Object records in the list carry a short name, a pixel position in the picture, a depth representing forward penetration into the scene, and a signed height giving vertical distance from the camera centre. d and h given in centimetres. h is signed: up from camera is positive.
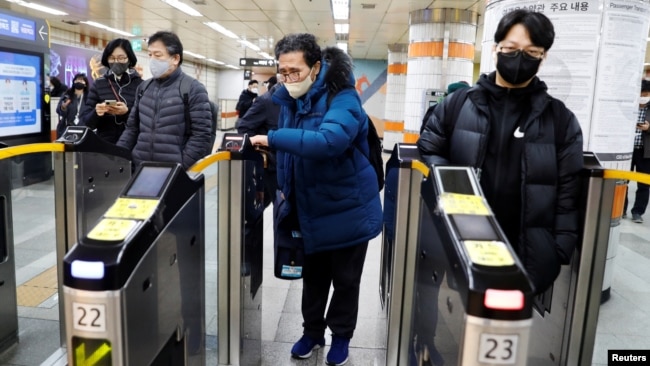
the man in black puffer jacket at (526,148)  167 -7
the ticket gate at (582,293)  188 -64
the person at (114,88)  326 +11
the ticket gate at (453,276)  104 -35
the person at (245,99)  599 +16
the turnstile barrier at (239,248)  207 -56
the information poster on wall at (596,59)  287 +38
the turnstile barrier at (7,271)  255 -84
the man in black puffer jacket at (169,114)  280 -2
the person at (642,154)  584 -25
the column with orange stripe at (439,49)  852 +118
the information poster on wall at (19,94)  559 +9
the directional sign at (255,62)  1370 +131
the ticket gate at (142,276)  116 -41
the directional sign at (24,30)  539 +77
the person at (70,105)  710 +0
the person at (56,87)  829 +27
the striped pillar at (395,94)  1395 +69
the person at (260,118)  305 -2
